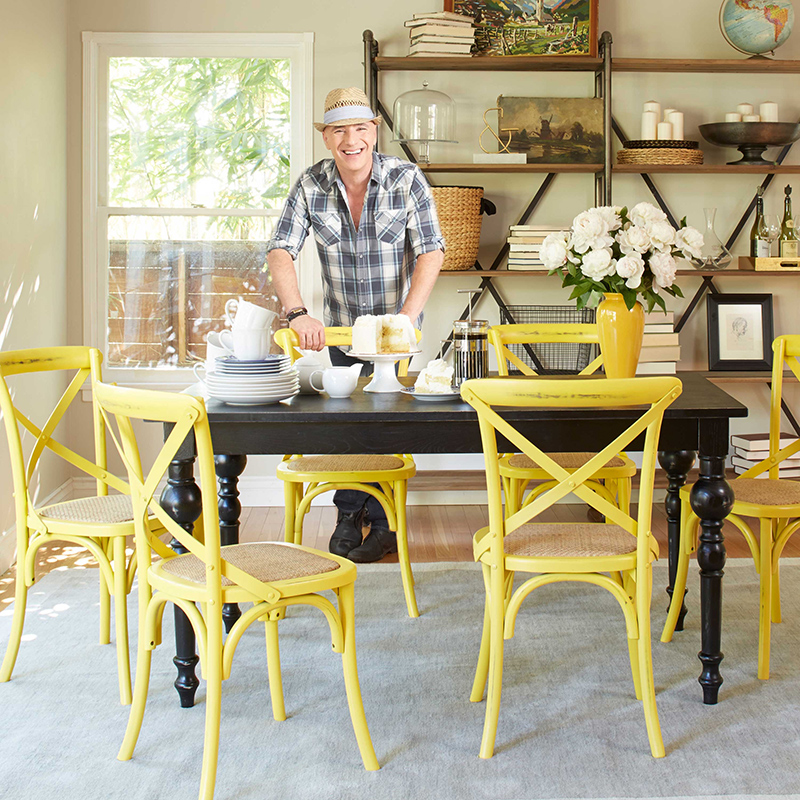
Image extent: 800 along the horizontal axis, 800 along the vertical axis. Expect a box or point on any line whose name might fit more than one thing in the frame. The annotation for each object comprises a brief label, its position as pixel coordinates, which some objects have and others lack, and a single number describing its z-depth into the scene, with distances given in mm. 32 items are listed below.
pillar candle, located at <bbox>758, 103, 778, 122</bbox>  4126
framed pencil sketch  4340
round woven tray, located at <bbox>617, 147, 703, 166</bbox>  4098
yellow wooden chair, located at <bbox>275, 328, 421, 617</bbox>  2840
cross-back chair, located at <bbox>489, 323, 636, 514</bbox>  2852
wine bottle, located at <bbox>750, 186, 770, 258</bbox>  4230
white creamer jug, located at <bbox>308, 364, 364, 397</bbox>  2373
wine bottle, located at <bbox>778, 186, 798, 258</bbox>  4223
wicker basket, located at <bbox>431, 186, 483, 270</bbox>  4062
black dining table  2145
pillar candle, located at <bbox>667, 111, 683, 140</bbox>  4160
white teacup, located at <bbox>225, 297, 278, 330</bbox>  2238
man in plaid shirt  3416
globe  4078
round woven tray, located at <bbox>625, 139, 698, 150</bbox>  4094
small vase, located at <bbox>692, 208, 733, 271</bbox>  4262
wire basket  4306
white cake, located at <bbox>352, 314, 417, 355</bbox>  2408
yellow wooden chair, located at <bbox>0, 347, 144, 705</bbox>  2352
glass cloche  4113
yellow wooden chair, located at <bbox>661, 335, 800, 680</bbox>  2477
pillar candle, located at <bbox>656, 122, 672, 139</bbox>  4152
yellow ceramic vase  2447
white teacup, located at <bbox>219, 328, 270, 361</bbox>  2244
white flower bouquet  2355
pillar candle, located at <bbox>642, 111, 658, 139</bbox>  4164
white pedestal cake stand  2516
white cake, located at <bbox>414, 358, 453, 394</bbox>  2361
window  4316
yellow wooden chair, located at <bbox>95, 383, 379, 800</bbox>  1804
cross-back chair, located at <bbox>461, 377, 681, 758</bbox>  1861
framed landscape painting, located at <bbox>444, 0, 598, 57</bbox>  4152
